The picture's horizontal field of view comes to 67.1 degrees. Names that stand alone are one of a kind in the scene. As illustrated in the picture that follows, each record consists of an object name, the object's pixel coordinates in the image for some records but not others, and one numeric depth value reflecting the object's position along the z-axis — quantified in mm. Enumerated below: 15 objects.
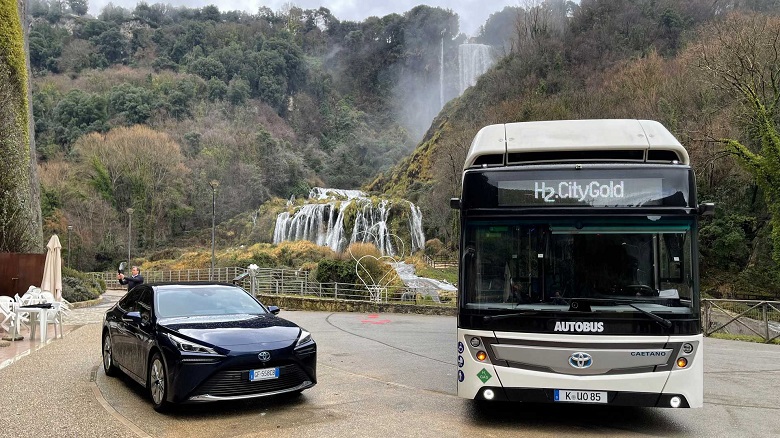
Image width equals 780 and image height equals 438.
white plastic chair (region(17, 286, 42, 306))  13342
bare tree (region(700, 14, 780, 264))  23188
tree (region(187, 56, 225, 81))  113375
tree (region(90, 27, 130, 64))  123125
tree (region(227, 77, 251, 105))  106938
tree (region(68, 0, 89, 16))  161250
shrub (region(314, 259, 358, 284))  30047
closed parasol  15617
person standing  13984
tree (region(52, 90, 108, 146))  85688
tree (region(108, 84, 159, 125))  90188
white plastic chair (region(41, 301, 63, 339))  12533
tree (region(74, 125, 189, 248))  68625
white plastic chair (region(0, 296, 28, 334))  12133
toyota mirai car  6246
